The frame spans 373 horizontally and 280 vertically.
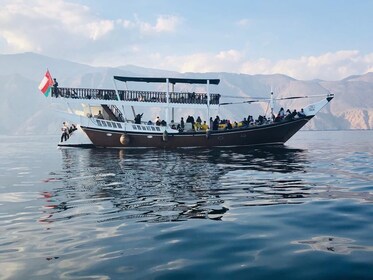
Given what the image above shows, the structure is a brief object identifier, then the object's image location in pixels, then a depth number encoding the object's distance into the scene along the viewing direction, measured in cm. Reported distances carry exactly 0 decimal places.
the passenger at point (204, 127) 3972
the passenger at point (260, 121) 3906
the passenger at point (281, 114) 3909
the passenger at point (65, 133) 4722
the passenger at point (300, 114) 3925
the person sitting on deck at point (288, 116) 3847
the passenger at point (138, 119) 4123
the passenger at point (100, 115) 4119
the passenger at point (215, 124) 3875
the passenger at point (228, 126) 3834
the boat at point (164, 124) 3772
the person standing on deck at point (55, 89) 4027
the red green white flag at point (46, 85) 3997
